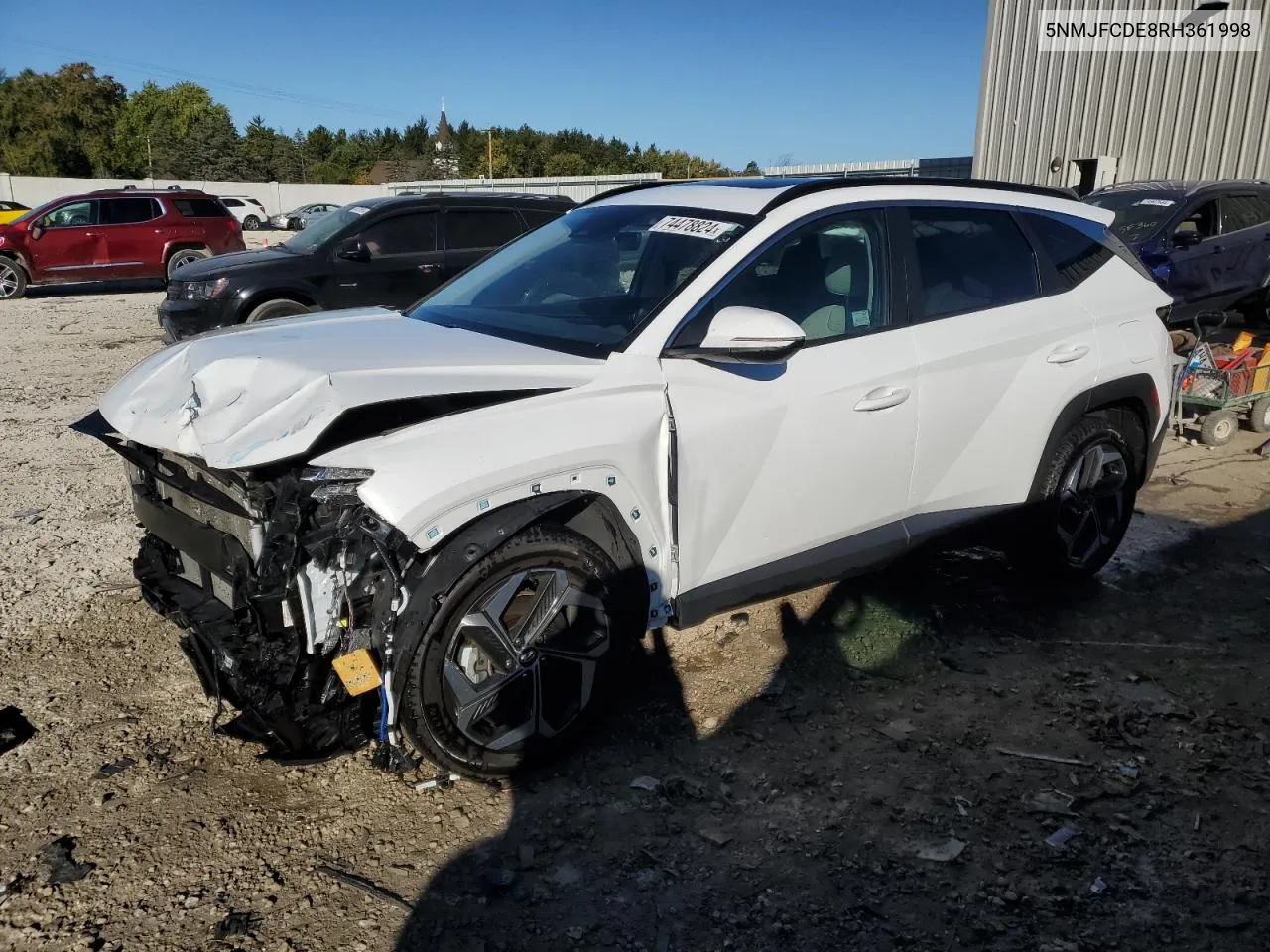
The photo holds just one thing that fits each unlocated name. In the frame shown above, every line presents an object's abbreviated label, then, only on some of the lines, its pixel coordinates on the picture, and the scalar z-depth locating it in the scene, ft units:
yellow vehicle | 73.46
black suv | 29.68
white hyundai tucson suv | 8.82
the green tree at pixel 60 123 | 187.72
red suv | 55.06
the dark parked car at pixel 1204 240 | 34.45
